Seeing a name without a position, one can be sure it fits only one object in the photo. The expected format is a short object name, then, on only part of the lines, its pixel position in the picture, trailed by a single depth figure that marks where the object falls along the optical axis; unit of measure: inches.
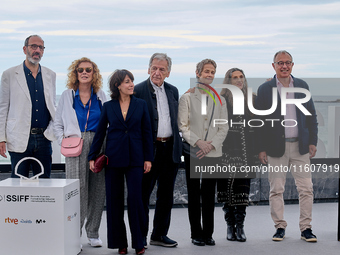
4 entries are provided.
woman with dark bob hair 155.0
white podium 144.9
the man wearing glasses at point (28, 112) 171.2
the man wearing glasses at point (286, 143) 175.6
